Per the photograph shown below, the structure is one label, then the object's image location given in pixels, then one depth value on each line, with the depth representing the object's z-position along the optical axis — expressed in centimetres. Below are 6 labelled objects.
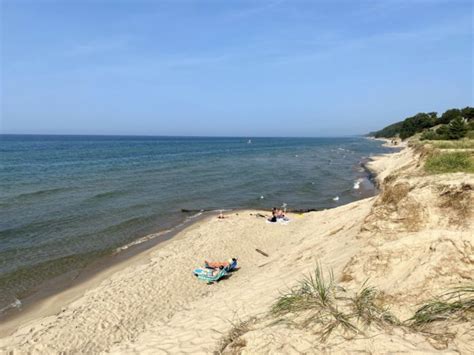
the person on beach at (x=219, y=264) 1181
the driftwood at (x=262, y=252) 1368
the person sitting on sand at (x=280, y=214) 1911
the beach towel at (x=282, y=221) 1834
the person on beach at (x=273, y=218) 1866
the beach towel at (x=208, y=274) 1117
